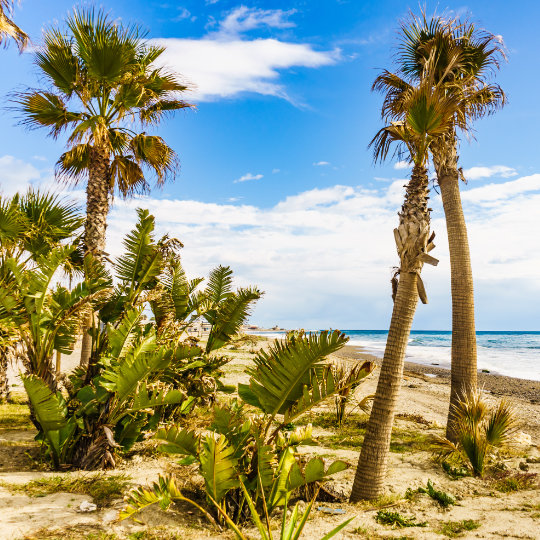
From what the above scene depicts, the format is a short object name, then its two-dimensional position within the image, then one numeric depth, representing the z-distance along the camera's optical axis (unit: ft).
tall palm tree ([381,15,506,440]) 24.02
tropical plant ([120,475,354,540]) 10.87
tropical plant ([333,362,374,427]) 28.07
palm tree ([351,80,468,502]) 15.51
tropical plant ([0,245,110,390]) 17.25
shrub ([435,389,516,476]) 19.85
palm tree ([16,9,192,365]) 25.81
